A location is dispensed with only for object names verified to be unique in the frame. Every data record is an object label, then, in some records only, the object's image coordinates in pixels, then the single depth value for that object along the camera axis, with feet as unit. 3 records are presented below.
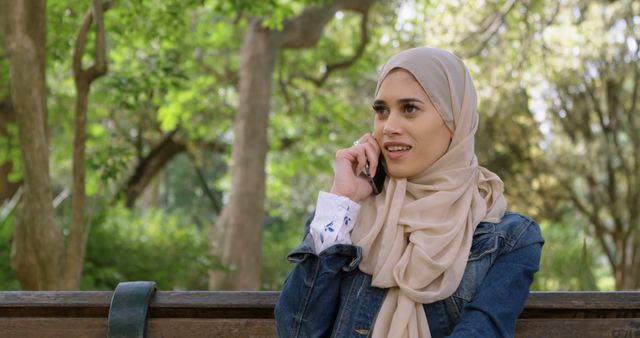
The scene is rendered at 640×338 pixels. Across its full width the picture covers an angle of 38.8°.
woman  7.34
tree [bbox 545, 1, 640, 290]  41.83
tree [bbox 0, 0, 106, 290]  14.21
